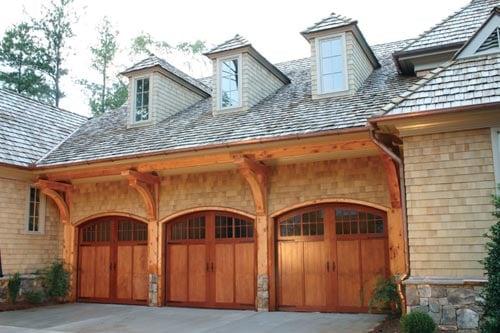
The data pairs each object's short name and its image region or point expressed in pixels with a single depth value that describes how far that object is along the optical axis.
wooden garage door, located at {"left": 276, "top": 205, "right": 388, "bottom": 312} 10.12
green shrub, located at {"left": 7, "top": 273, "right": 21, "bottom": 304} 12.16
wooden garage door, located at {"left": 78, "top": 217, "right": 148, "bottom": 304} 12.55
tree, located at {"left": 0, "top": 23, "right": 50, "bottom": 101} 26.39
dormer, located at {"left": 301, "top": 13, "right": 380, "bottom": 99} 11.51
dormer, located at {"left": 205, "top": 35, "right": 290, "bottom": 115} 12.62
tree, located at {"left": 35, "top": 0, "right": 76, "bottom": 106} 27.14
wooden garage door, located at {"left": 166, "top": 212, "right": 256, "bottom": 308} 11.27
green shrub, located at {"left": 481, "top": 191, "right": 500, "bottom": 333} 6.27
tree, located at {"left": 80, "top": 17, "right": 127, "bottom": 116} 28.19
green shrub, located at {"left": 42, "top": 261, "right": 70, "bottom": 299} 13.05
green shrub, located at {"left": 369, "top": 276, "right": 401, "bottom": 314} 9.15
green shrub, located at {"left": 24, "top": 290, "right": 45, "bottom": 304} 12.57
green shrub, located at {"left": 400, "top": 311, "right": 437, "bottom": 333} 6.84
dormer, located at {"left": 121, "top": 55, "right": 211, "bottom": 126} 13.88
